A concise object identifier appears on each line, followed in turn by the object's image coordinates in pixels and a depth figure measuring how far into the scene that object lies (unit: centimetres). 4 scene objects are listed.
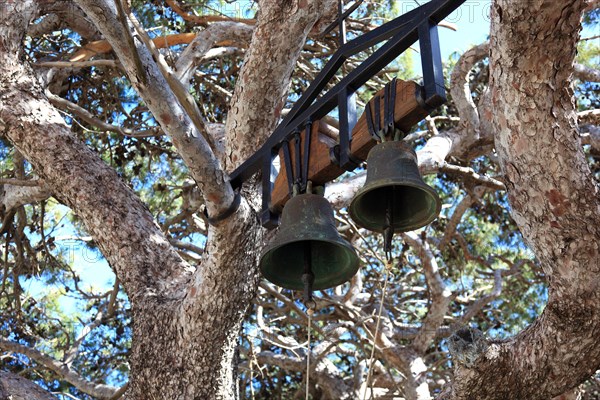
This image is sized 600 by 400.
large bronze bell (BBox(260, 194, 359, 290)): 265
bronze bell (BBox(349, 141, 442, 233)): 248
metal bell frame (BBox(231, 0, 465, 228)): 237
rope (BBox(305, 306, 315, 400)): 253
